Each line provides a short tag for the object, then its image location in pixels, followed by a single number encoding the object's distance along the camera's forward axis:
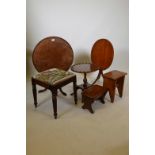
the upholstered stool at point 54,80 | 2.96
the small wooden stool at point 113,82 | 3.26
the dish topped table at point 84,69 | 3.30
